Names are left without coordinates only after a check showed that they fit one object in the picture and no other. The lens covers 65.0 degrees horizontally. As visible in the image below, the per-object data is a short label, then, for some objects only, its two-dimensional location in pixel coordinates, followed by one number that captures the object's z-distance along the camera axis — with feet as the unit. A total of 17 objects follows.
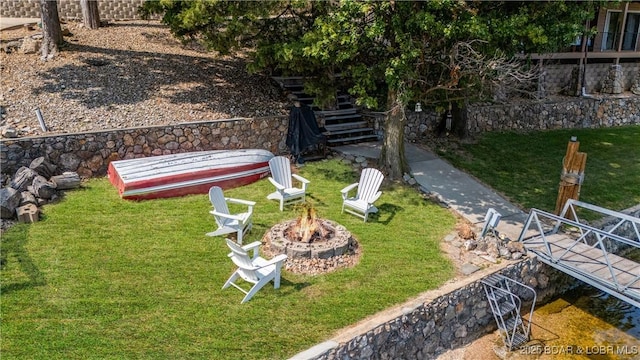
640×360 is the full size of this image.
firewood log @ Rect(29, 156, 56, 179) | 33.12
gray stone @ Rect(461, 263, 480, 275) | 27.96
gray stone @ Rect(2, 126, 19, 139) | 33.24
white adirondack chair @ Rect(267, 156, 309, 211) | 33.54
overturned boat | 32.96
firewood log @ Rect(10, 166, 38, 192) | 31.04
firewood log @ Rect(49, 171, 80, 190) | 32.94
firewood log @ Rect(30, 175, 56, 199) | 31.01
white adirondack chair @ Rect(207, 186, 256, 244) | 28.60
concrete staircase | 45.52
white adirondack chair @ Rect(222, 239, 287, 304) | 23.94
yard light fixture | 30.45
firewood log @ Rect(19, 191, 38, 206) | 29.78
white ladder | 27.07
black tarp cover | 40.81
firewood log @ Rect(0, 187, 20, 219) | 28.48
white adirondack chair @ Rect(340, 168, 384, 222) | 32.73
